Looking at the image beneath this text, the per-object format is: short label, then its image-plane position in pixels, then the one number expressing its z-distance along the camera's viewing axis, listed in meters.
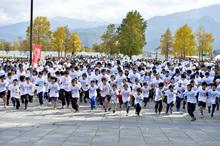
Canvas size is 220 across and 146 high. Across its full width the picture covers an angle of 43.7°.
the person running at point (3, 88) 13.60
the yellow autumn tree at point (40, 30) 53.44
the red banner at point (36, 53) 18.55
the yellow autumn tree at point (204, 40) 55.62
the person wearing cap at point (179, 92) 13.55
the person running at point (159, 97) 12.62
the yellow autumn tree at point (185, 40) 57.03
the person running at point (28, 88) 13.43
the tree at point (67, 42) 72.43
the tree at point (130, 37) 50.03
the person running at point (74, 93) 12.78
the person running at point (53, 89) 13.48
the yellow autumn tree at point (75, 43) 72.75
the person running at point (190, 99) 11.85
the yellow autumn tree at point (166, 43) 71.88
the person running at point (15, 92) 13.10
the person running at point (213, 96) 12.36
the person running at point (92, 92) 13.25
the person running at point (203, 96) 12.49
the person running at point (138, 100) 12.30
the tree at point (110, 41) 65.06
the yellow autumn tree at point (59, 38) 65.12
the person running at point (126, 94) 12.56
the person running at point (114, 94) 13.05
